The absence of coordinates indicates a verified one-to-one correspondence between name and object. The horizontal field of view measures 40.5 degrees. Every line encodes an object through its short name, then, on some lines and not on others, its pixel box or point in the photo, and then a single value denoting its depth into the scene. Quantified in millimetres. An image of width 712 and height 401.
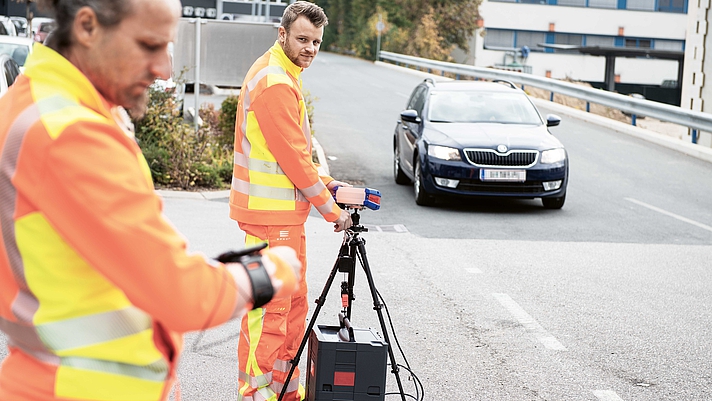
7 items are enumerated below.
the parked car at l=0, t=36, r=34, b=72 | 15062
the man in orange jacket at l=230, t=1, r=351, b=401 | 4453
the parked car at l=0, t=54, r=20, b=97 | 11516
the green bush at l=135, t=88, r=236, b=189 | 13000
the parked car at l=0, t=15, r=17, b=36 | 31422
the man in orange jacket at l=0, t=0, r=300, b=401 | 1748
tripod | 4543
